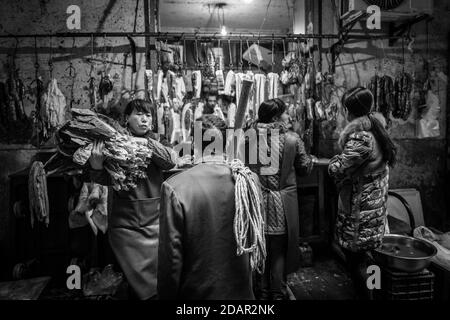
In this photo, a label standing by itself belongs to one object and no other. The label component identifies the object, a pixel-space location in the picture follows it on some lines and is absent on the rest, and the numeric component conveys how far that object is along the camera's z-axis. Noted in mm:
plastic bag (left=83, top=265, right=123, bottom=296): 3203
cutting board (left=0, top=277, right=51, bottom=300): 2998
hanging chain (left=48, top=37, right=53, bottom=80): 4172
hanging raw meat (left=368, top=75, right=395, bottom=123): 4438
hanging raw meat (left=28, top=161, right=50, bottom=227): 3049
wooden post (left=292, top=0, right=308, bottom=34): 4953
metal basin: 2658
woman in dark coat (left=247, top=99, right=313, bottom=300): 2863
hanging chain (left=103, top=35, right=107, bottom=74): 4273
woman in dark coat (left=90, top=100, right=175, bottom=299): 2381
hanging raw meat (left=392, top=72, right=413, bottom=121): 4441
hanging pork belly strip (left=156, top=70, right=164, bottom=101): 4145
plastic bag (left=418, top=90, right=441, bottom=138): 4598
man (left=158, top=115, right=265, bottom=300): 1508
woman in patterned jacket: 2617
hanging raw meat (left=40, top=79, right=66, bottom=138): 3891
